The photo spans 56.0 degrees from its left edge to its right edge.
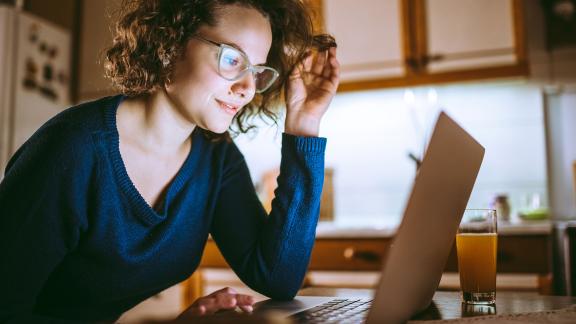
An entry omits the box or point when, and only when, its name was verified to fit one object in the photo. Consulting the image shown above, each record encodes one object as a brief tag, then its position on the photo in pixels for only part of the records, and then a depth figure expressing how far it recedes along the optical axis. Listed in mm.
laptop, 549
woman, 856
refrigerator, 2764
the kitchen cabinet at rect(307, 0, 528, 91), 2299
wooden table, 702
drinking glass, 770
